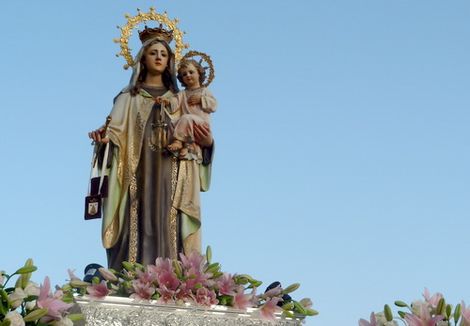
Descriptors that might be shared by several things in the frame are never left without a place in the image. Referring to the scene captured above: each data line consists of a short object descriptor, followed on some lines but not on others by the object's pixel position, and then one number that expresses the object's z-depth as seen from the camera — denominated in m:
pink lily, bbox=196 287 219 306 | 5.98
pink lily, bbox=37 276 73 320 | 4.34
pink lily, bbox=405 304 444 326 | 4.13
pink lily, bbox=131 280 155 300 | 5.90
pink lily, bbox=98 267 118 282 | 6.08
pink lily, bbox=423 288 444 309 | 4.33
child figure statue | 9.12
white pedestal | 5.90
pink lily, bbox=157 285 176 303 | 5.95
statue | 8.96
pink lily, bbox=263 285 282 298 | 6.16
